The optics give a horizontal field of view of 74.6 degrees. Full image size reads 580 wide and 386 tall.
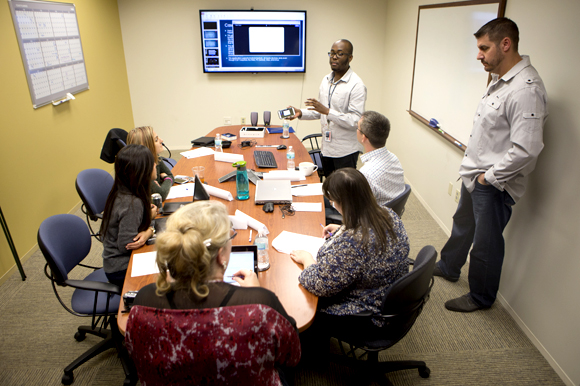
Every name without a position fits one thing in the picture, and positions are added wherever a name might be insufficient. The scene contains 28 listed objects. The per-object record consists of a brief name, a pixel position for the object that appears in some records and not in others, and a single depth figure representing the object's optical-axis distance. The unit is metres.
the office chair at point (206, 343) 1.05
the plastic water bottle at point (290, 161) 3.04
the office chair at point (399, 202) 2.24
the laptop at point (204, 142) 3.85
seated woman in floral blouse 1.56
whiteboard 3.04
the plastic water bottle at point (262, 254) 1.76
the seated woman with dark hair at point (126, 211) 1.96
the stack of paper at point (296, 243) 1.93
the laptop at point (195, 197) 2.32
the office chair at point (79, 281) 1.79
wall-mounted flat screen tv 5.41
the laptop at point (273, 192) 2.42
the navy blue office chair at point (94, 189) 2.56
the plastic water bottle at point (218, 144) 3.53
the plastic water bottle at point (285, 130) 3.94
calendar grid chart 3.26
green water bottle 2.45
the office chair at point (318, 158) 3.76
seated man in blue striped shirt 2.32
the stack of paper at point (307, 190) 2.61
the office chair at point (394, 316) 1.55
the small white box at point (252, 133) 3.99
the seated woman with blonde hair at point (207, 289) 1.09
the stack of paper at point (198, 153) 3.42
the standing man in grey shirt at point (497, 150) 2.08
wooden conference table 1.55
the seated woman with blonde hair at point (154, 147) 2.56
